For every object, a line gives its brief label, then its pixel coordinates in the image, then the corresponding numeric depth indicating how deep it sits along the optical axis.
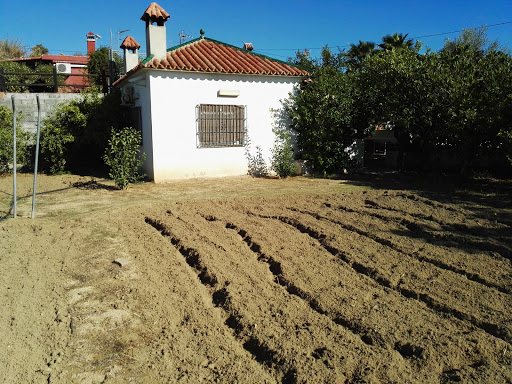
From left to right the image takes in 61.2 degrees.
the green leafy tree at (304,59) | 29.10
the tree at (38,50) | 37.50
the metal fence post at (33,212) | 7.78
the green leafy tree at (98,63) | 22.45
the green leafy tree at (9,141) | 13.34
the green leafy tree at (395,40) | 24.51
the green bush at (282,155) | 13.50
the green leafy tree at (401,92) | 12.24
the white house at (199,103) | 12.17
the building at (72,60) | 27.47
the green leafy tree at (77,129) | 13.85
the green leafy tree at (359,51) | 27.73
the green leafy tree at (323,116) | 13.45
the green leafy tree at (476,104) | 10.27
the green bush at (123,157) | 10.81
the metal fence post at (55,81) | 16.53
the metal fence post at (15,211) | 7.71
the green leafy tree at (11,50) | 35.79
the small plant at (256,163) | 13.52
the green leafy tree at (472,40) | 27.67
